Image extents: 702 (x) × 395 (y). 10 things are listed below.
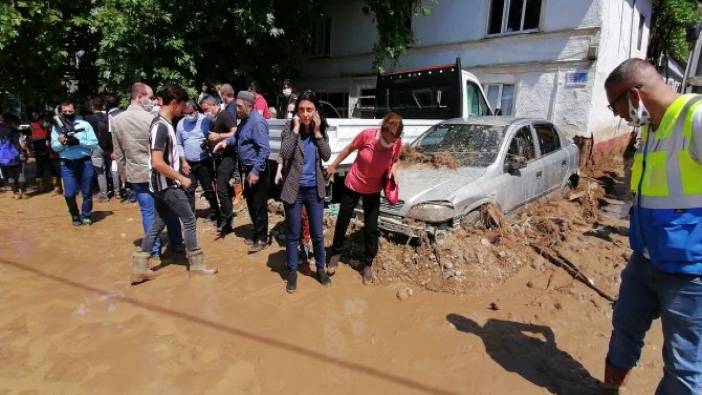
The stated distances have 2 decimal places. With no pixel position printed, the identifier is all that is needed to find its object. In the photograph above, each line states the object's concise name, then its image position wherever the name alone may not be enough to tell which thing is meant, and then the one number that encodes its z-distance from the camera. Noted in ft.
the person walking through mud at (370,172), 12.55
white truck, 21.58
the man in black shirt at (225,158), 17.17
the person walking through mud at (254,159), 15.07
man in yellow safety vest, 6.49
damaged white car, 13.93
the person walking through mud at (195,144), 17.47
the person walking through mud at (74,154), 18.57
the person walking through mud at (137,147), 14.00
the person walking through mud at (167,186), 12.64
